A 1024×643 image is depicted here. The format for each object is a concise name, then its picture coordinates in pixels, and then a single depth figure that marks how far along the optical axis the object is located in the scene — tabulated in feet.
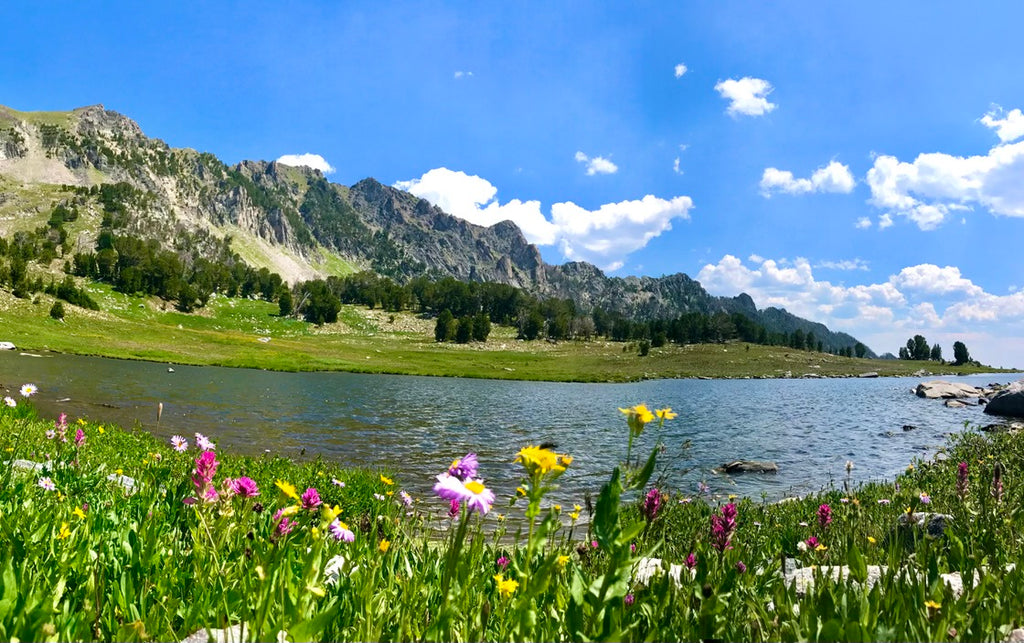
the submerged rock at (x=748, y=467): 65.41
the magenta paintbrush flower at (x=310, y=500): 11.05
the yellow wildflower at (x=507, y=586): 8.74
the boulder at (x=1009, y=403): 130.31
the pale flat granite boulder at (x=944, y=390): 201.67
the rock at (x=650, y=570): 9.63
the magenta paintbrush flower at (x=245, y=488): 10.54
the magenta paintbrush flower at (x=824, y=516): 13.74
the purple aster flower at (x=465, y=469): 7.88
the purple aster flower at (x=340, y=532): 10.26
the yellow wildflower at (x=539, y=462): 6.74
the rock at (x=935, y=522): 21.39
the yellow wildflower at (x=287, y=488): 9.39
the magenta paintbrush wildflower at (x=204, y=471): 10.47
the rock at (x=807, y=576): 14.67
